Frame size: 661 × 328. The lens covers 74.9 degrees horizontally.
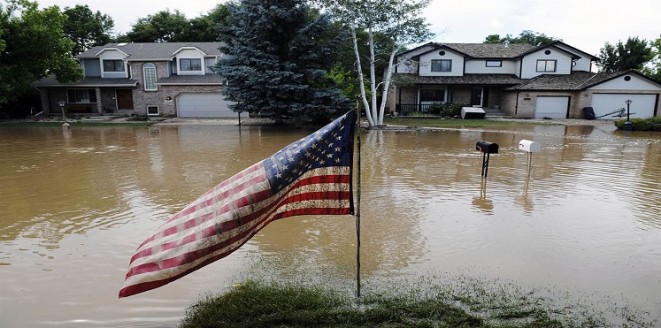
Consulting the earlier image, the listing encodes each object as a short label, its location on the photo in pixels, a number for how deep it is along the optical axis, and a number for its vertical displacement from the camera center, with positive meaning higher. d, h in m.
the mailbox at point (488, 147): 9.71 -1.00
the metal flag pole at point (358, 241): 4.84 -1.58
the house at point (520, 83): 33.91 +1.65
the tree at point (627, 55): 45.78 +5.20
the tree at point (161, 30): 48.16 +8.03
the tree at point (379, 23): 25.28 +4.79
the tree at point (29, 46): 25.64 +3.42
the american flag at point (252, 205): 3.98 -1.04
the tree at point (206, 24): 44.97 +8.40
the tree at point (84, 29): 48.03 +8.18
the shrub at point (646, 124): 25.39 -1.19
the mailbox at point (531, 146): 10.32 -1.03
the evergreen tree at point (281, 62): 24.50 +2.39
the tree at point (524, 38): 63.24 +10.00
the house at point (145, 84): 34.56 +1.41
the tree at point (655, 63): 43.69 +4.07
